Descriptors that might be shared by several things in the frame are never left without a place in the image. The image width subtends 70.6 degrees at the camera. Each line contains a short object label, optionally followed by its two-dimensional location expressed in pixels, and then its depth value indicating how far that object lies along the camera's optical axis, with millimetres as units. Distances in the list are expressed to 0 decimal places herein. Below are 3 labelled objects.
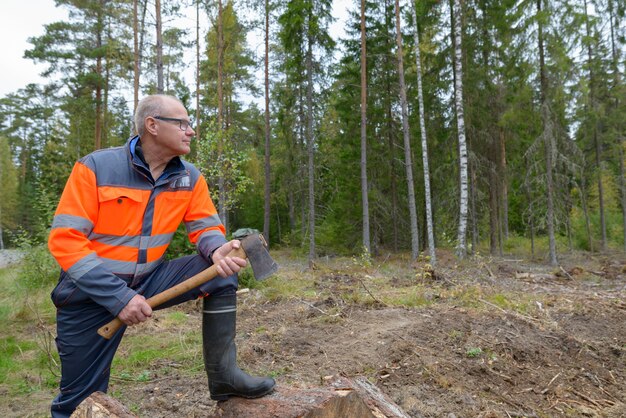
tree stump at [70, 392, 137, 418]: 2227
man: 2287
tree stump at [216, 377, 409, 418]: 2387
